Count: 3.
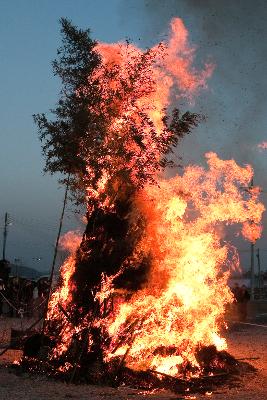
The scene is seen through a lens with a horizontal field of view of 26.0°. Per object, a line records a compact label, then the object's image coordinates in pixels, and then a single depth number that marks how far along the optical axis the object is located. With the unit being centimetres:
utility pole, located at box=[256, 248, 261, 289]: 7394
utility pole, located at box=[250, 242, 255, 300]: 4721
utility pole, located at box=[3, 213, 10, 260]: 6496
